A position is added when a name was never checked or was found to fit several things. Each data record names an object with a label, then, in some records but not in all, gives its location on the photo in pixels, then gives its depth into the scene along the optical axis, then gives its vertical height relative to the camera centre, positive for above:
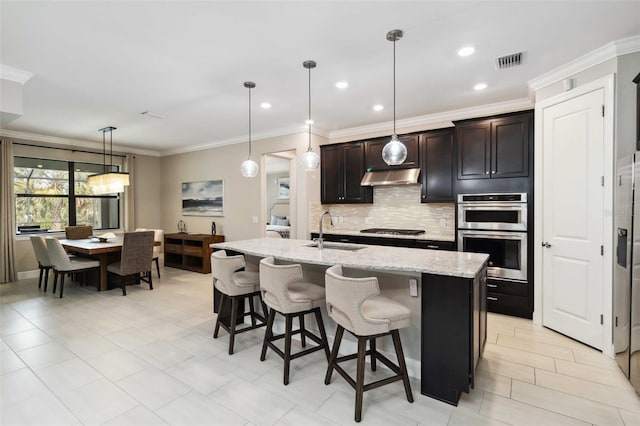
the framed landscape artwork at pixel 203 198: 6.67 +0.24
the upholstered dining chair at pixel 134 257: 4.76 -0.75
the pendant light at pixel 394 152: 2.76 +0.50
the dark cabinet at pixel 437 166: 4.41 +0.61
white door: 2.91 -0.09
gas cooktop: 4.75 -0.35
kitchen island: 2.04 -0.71
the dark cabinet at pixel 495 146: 3.68 +0.76
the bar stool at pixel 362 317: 1.98 -0.71
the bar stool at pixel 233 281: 2.86 -0.68
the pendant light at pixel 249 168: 3.79 +0.49
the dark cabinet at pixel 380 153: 4.71 +0.87
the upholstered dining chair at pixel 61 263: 4.61 -0.82
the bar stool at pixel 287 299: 2.37 -0.71
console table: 6.18 -0.86
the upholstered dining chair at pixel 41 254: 4.89 -0.72
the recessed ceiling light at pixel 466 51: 2.71 +1.38
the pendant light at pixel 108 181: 5.29 +0.47
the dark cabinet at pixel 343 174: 5.25 +0.59
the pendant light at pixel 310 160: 3.37 +0.52
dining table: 4.78 -0.63
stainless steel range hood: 4.65 +0.48
